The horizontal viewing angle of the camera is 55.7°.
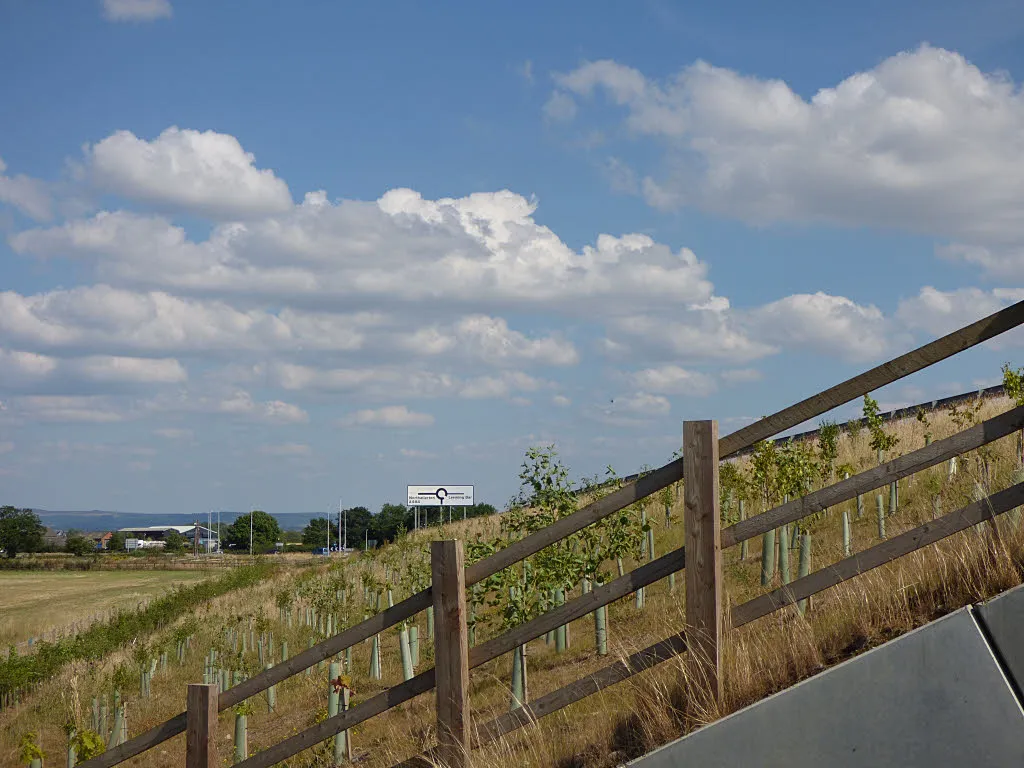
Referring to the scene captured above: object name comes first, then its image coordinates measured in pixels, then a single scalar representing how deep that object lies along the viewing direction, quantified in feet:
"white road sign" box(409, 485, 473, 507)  302.25
